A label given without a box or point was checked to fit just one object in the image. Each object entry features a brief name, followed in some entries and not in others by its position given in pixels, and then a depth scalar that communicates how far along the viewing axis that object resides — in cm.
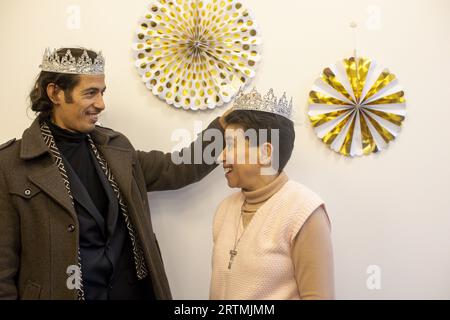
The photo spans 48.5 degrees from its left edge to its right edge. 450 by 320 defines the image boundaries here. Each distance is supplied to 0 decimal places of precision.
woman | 139
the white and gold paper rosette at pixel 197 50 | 194
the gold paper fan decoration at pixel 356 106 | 191
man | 155
